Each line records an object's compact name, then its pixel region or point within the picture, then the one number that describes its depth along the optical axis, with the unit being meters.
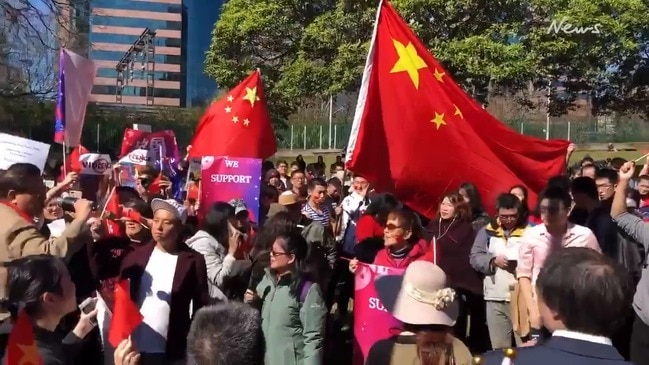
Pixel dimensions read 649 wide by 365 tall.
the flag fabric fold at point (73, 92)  5.93
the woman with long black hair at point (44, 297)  2.83
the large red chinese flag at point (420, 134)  6.26
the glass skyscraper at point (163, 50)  79.88
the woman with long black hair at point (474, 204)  6.39
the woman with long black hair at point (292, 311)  4.45
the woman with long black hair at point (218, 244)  5.27
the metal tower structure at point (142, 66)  67.00
